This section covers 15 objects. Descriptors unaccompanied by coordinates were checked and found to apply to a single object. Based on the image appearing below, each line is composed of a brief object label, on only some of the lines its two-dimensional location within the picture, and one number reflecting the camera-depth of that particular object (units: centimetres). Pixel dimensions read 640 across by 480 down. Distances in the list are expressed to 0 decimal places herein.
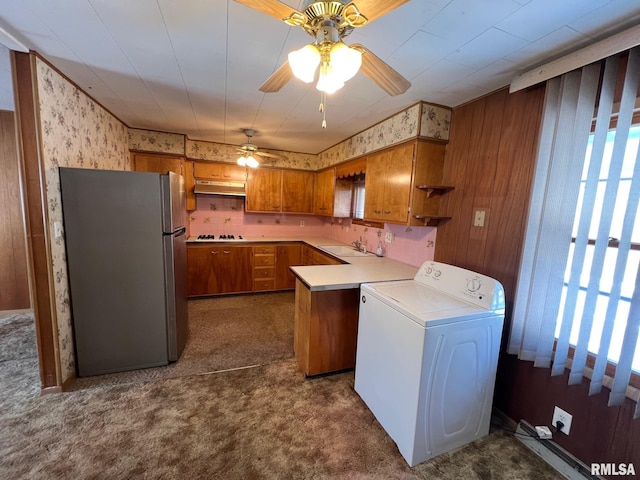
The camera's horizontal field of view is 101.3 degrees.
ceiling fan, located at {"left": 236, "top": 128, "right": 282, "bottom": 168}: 347
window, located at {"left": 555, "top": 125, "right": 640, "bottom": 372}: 126
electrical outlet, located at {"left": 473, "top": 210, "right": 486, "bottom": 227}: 202
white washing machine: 143
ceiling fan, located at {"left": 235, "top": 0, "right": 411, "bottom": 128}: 94
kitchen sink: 328
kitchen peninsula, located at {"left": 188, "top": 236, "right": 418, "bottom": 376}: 208
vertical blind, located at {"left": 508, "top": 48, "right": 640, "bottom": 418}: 125
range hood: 391
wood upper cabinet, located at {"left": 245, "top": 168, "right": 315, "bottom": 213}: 426
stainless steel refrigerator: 201
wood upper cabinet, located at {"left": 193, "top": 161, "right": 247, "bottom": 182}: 397
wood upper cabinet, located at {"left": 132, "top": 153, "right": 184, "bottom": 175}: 349
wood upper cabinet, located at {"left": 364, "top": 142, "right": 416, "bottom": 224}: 238
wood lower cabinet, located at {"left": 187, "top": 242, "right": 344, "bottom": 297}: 384
